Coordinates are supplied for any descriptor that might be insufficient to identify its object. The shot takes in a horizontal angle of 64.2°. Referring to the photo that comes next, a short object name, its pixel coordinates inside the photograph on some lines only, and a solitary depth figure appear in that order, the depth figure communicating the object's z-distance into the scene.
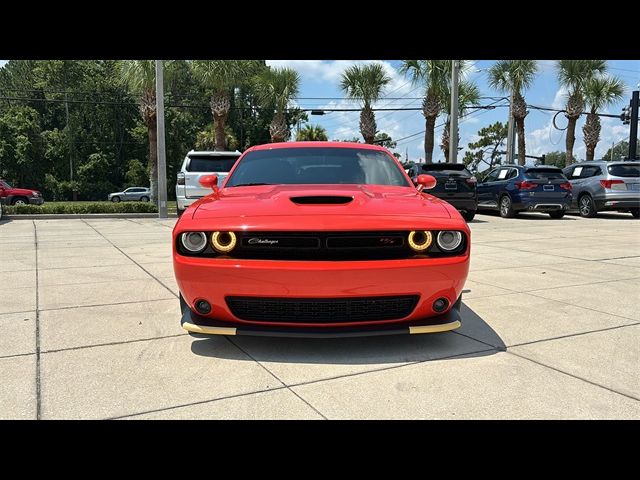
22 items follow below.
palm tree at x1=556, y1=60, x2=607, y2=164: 27.69
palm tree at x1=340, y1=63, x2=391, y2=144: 25.06
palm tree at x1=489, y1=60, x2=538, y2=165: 27.20
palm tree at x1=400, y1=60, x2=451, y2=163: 22.53
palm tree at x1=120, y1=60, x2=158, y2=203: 19.27
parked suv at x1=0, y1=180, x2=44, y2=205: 23.46
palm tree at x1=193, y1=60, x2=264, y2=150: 19.36
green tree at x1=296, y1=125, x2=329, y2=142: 39.88
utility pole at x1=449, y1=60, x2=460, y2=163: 20.52
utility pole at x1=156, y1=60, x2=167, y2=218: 17.14
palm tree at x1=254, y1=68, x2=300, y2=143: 25.45
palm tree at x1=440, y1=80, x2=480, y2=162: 32.25
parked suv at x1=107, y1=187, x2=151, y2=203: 45.06
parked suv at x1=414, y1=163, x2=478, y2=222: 13.61
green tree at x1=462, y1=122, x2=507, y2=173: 69.81
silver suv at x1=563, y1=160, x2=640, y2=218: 14.34
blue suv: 14.56
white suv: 12.72
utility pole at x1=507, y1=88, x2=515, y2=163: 30.07
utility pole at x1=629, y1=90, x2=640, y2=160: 26.47
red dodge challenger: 3.05
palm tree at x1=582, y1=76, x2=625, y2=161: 32.75
